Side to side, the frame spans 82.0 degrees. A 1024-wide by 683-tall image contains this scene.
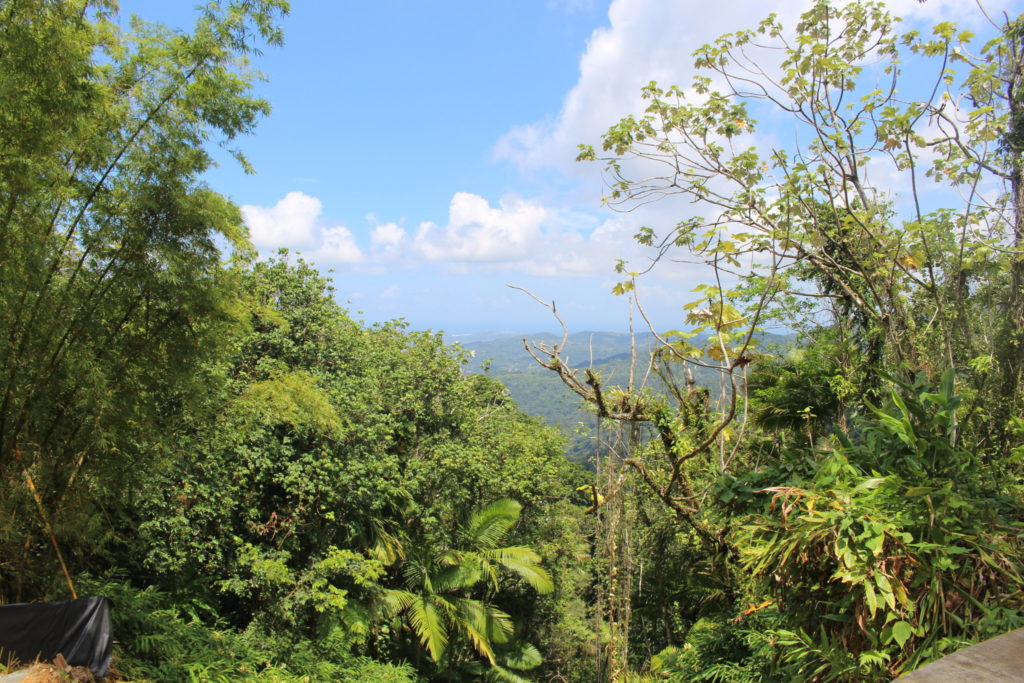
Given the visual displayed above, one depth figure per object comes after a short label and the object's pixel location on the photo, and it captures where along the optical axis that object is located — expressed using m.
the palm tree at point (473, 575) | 10.15
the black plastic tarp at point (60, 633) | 4.39
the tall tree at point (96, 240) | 4.17
